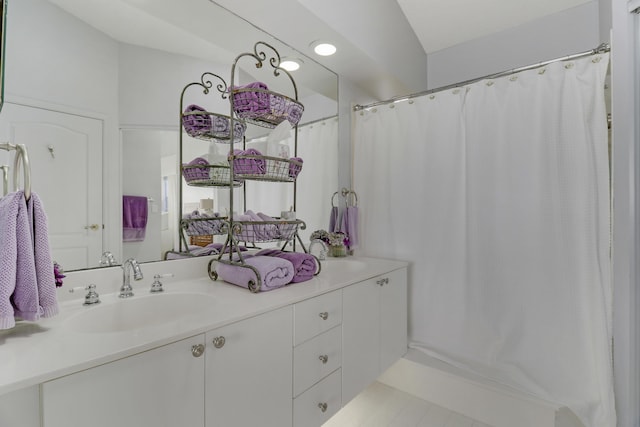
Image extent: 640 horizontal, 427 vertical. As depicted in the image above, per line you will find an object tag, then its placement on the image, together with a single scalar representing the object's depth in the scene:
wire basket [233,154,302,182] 1.34
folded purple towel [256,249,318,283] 1.38
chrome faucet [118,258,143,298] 1.12
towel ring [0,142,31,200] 0.76
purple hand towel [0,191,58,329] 0.74
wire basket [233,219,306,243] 1.34
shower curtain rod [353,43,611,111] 1.47
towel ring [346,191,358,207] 2.28
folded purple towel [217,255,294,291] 1.22
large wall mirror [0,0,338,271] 1.01
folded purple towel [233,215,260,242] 1.34
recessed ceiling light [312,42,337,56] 1.78
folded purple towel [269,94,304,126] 1.38
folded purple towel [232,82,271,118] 1.34
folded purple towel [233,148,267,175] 1.34
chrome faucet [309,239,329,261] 1.96
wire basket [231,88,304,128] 1.35
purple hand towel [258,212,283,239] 1.36
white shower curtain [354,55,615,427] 1.48
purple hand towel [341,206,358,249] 2.17
